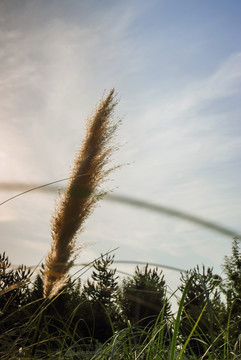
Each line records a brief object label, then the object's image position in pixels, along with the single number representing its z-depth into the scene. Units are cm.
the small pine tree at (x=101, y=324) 1740
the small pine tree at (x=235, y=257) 1978
